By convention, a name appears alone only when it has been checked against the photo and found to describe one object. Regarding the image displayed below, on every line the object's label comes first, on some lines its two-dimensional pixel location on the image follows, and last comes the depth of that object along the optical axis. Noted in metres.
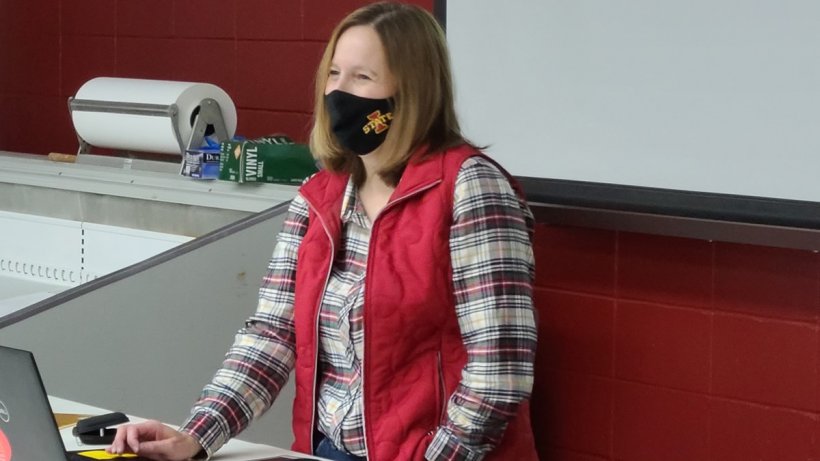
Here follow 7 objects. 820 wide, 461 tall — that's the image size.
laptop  3.22
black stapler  3.53
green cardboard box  4.60
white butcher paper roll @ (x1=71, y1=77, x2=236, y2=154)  4.77
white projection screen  4.05
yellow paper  3.46
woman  3.68
